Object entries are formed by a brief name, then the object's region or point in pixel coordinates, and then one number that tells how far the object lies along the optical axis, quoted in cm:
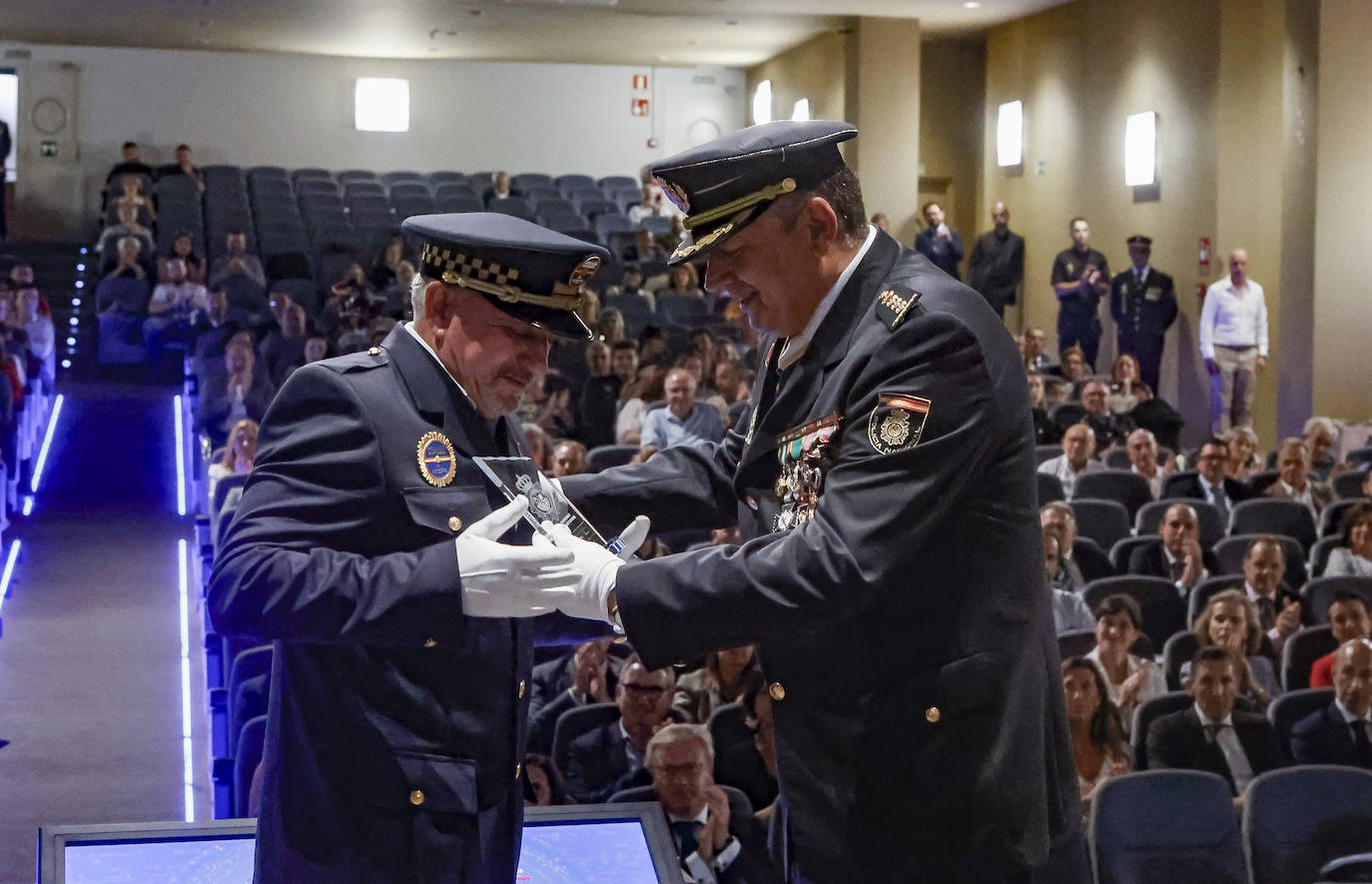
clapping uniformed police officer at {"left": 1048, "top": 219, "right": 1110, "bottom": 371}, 1280
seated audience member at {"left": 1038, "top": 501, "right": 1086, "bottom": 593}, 646
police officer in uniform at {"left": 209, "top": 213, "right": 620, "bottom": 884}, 193
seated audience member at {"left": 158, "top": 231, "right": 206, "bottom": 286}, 1182
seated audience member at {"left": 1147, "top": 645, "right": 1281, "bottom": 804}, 527
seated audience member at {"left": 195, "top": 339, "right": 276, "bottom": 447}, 833
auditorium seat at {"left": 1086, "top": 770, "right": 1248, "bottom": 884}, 452
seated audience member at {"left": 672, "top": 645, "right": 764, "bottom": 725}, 523
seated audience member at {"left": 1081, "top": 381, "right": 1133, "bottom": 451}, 945
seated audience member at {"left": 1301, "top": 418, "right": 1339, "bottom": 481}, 913
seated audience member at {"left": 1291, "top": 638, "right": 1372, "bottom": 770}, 542
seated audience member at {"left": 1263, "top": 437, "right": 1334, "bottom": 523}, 836
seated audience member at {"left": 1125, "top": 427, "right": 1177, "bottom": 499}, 855
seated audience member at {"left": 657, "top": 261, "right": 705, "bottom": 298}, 1275
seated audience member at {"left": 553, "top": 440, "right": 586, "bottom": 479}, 676
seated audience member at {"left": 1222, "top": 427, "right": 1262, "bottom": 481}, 859
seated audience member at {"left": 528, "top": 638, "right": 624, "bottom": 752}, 523
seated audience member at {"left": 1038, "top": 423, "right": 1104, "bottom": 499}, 827
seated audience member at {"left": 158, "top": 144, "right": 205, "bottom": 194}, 1603
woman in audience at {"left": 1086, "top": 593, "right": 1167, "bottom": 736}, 577
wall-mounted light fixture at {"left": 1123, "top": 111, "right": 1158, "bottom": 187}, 1286
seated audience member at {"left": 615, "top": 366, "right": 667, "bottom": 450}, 858
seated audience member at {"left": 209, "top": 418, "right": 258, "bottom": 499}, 689
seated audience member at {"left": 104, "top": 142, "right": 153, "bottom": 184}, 1570
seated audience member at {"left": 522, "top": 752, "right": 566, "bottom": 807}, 456
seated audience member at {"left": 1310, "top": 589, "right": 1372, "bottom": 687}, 599
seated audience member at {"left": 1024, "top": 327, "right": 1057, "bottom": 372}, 1182
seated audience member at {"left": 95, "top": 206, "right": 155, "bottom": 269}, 1292
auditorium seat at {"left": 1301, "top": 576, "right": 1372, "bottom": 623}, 655
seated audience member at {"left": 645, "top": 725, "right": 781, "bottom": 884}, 450
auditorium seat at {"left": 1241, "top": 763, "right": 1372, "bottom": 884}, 458
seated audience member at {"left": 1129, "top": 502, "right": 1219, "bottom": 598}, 689
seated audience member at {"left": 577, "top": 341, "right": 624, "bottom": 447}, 906
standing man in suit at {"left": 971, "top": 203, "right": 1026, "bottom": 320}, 1384
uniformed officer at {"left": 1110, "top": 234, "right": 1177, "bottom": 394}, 1235
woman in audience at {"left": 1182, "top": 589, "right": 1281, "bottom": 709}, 600
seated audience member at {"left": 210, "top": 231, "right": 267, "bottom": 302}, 1235
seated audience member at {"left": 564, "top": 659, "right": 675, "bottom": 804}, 495
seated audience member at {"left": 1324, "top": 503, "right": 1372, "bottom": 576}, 698
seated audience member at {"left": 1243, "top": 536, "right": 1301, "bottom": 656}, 652
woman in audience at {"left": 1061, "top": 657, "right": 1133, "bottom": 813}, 521
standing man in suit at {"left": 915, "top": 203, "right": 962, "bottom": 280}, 1361
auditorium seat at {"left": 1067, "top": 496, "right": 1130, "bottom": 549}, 741
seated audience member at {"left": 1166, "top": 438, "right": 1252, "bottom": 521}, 823
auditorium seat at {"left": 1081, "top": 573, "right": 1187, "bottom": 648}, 648
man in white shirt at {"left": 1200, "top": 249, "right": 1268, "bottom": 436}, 1127
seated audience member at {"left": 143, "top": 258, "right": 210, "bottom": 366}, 1140
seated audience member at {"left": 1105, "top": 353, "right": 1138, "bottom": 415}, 1057
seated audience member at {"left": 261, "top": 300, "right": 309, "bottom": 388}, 916
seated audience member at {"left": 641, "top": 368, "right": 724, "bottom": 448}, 792
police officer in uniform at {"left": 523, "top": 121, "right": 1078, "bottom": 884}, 186
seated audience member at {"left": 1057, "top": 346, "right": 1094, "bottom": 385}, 1121
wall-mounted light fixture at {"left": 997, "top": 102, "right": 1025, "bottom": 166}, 1533
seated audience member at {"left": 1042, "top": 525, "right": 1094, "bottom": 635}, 617
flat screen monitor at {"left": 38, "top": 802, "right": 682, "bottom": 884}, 292
